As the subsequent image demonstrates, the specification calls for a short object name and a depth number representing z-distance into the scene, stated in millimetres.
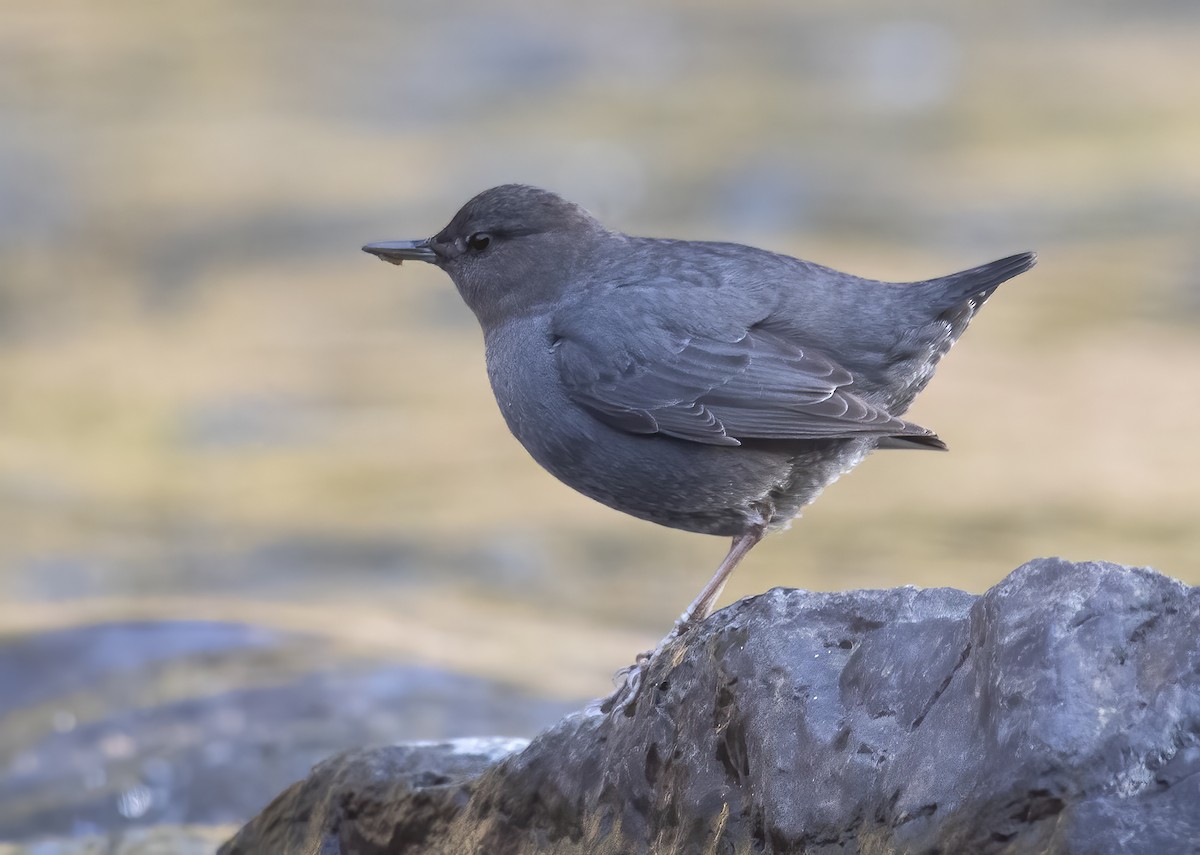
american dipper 7750
